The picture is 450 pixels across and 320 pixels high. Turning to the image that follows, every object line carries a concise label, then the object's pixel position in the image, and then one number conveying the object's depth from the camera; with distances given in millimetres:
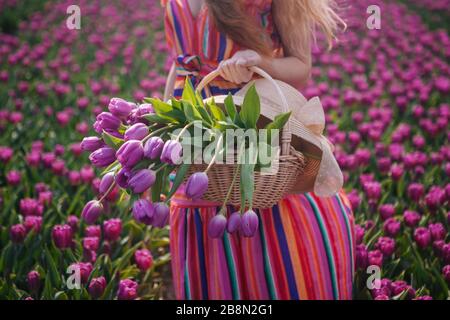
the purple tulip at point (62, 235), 2316
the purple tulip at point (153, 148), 1540
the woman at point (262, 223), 2006
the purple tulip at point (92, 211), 1595
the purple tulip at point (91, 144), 1688
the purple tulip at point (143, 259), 2373
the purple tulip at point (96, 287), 2104
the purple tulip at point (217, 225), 1565
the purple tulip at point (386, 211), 2535
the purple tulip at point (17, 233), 2359
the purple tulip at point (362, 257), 2228
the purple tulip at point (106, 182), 1602
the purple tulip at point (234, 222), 1568
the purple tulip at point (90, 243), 2312
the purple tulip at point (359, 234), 2406
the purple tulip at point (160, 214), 1538
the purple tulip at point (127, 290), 2102
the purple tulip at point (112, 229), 2436
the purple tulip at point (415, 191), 2672
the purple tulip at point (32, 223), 2416
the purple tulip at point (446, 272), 2123
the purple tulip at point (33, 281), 2152
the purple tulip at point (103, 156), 1623
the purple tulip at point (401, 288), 2068
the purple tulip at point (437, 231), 2330
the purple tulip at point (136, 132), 1582
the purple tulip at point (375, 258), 2205
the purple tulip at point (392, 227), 2428
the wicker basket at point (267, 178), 1631
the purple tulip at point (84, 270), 2148
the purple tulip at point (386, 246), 2303
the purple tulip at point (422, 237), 2326
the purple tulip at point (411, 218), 2469
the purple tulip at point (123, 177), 1554
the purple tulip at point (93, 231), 2383
